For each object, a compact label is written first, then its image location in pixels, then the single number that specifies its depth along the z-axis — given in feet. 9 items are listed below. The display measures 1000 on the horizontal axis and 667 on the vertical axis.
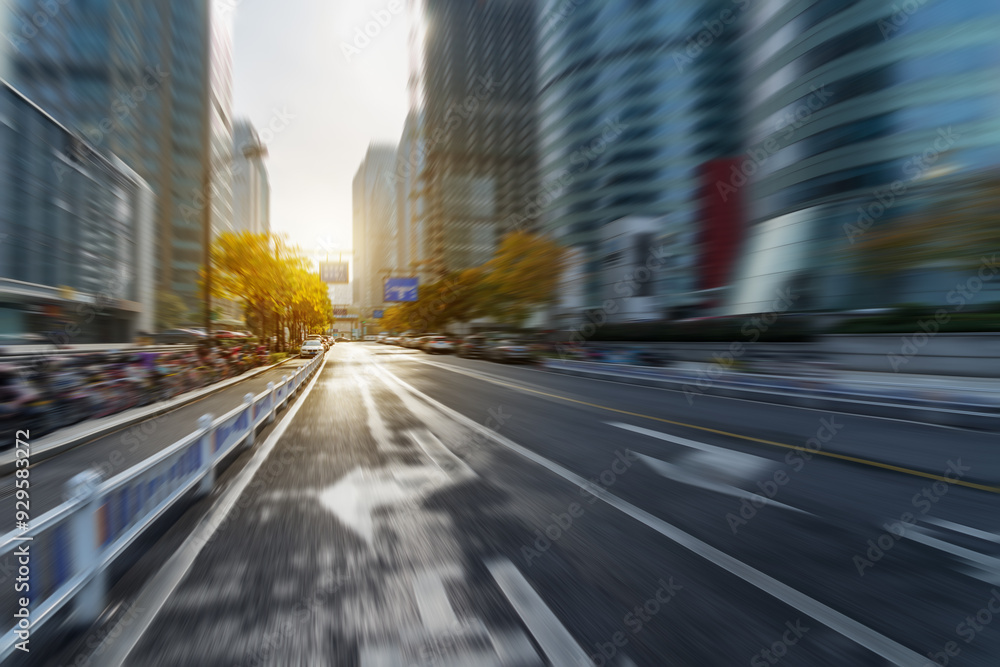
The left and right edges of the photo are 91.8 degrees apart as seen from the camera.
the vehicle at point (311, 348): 128.27
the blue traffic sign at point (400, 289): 163.94
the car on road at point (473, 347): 135.17
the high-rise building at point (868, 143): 73.97
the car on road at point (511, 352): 107.04
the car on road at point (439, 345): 160.69
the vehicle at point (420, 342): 178.70
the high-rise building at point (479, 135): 342.03
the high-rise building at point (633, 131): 172.65
